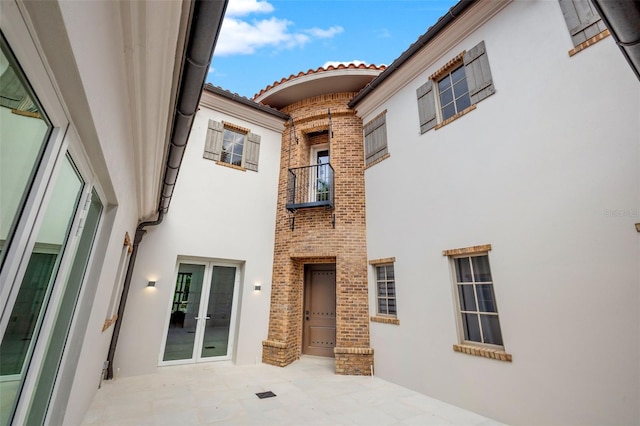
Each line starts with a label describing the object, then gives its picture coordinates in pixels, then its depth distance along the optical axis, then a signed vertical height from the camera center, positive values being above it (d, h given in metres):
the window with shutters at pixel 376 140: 6.77 +3.77
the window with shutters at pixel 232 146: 7.29 +3.87
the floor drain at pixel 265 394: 4.63 -1.66
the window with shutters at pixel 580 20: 3.60 +3.59
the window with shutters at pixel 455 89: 4.84 +3.81
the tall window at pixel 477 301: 4.18 -0.06
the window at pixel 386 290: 5.89 +0.10
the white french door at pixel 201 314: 6.26 -0.53
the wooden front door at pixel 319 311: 7.18 -0.44
